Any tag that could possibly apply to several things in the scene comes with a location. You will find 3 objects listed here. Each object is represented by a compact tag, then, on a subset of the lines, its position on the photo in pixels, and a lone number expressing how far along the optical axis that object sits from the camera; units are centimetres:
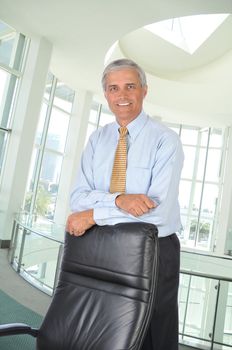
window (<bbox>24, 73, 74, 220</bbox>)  1109
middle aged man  147
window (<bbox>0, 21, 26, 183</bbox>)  833
